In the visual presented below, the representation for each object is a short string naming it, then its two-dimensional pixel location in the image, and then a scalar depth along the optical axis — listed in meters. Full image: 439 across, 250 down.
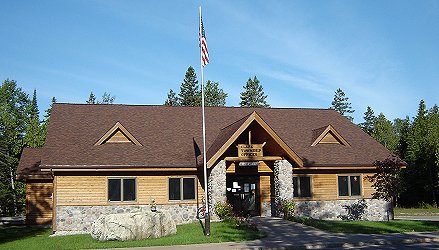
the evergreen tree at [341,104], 84.25
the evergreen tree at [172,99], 71.08
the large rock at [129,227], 17.64
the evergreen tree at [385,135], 66.94
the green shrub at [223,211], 22.82
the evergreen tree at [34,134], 47.69
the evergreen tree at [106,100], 67.62
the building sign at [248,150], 23.72
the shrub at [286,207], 23.80
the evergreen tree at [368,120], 86.44
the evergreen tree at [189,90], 68.75
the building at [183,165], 23.33
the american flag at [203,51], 19.98
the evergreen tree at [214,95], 67.50
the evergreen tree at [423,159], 50.41
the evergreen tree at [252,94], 72.25
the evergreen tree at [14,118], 45.12
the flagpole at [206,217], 18.08
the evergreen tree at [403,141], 59.96
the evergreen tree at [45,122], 51.22
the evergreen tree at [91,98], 72.75
